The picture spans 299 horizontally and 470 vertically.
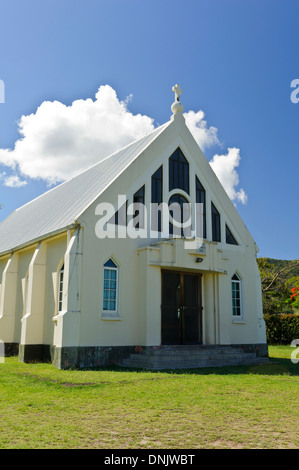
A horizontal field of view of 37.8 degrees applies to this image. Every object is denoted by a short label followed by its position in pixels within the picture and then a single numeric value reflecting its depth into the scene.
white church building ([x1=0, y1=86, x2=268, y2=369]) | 15.00
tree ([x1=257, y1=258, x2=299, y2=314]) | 32.31
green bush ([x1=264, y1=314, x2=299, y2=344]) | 30.41
